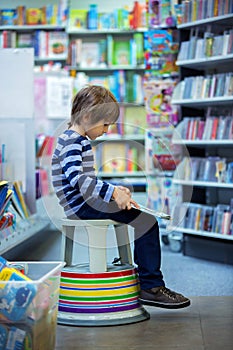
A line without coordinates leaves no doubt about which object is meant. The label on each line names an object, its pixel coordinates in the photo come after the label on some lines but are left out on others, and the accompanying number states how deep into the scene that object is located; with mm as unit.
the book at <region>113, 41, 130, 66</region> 7082
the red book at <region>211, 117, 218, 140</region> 3986
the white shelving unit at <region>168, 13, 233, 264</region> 3893
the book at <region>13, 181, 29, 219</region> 3750
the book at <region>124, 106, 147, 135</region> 6732
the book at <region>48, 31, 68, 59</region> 7000
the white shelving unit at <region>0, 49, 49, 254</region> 3967
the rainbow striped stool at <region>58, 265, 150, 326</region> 2250
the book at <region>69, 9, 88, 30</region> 7059
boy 2242
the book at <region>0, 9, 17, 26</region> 7184
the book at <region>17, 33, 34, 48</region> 7211
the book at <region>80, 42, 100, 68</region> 7098
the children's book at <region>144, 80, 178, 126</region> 4496
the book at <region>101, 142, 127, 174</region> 6945
